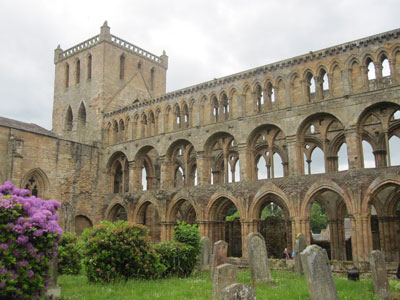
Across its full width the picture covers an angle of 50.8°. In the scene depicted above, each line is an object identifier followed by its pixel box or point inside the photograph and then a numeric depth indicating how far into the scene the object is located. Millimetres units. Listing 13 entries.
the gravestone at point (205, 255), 17719
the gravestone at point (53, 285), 10477
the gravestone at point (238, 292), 6484
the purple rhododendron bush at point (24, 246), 8672
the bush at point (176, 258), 14875
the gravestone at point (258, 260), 12643
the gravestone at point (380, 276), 10498
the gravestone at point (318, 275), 9109
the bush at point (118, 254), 13023
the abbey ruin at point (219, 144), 21578
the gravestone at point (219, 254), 13772
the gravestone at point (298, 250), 15161
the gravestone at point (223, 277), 9555
